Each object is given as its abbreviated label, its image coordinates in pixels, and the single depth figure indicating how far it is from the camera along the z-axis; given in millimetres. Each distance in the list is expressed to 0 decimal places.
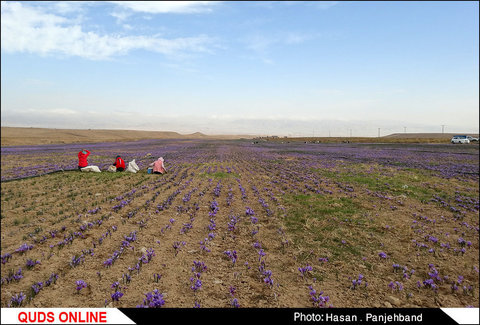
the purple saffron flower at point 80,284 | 4564
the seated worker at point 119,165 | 19641
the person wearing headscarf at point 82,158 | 18359
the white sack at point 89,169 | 18281
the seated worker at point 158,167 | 19000
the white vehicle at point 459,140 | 73875
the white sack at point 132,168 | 19359
